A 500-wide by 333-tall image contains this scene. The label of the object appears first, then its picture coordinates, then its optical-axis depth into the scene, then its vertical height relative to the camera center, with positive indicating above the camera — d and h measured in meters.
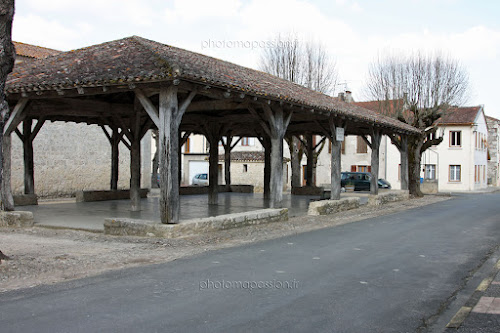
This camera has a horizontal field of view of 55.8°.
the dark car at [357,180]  32.62 -0.90
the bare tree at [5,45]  6.71 +1.75
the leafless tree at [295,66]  27.67 +5.96
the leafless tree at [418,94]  24.22 +3.81
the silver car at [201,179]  34.34 -0.91
